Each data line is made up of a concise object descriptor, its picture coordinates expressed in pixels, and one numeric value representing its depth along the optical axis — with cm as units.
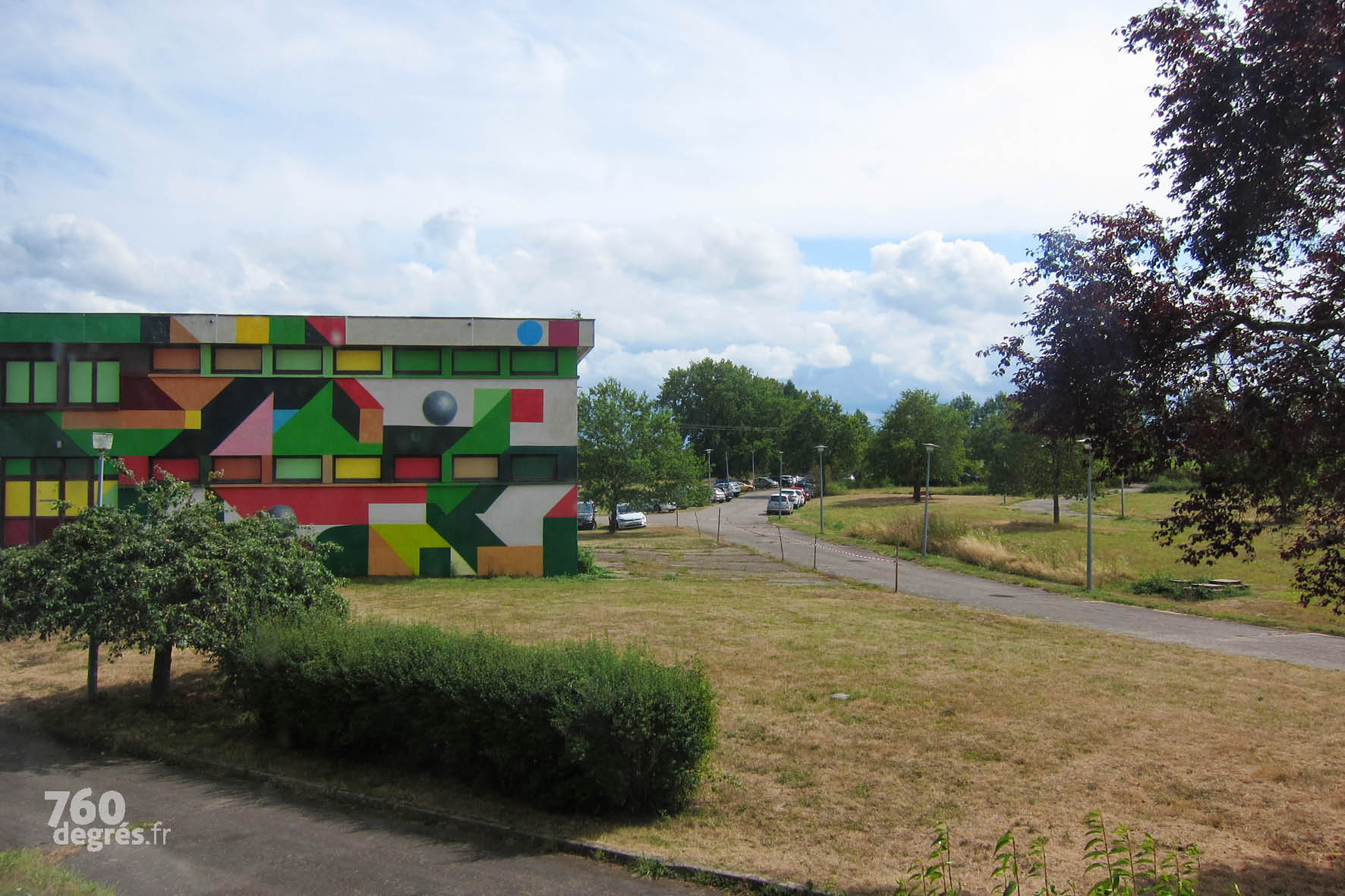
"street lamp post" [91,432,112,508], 1517
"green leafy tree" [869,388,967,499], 7225
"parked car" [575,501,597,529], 5400
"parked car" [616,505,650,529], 5125
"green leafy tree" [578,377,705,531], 5016
